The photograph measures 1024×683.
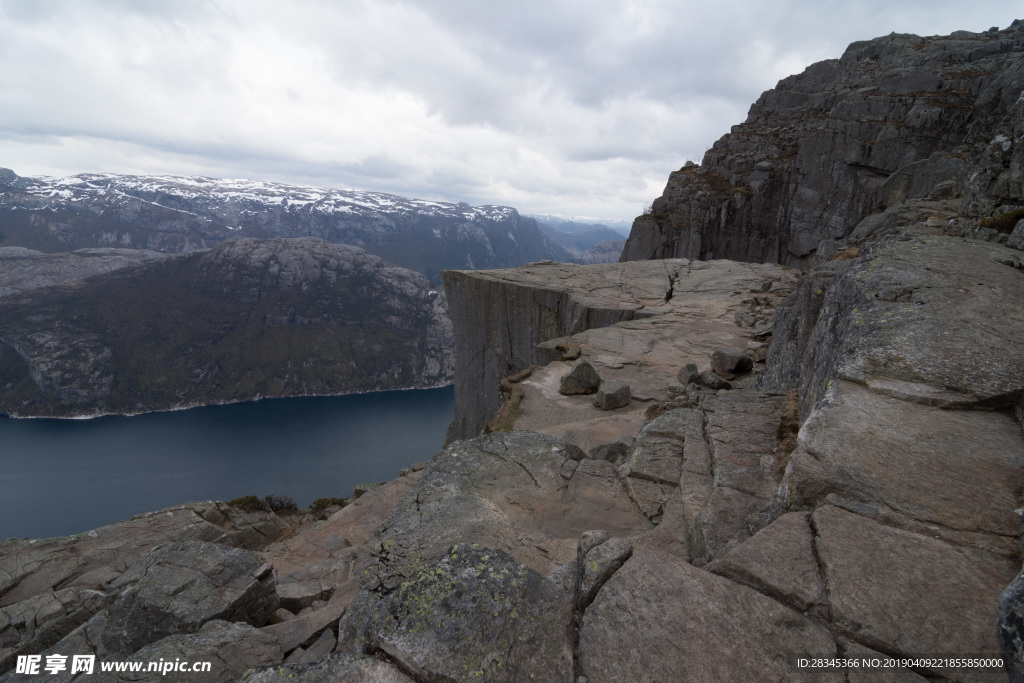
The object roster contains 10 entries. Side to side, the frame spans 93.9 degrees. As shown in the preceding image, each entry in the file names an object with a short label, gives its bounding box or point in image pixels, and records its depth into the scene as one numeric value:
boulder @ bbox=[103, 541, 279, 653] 5.98
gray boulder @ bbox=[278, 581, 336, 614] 7.64
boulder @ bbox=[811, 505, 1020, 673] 2.68
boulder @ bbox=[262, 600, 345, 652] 5.28
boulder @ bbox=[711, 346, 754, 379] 11.50
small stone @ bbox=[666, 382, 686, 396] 10.66
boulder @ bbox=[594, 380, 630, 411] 11.12
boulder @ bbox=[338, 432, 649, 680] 3.24
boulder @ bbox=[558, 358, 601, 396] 12.37
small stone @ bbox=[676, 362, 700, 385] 11.05
